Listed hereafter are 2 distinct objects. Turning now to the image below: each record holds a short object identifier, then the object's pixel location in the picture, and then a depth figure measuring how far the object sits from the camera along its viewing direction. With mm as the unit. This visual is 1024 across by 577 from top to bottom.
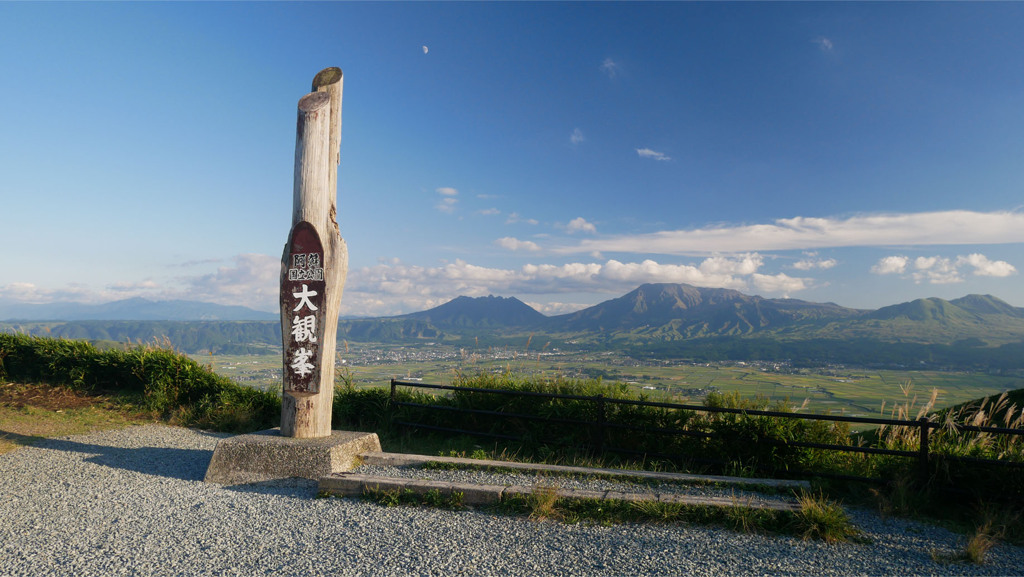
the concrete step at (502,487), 4562
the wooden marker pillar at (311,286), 6238
